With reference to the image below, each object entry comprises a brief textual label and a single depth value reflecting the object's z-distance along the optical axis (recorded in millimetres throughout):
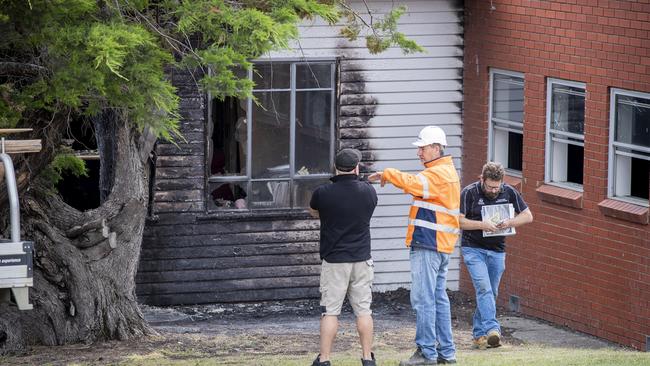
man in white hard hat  19156
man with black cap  18469
